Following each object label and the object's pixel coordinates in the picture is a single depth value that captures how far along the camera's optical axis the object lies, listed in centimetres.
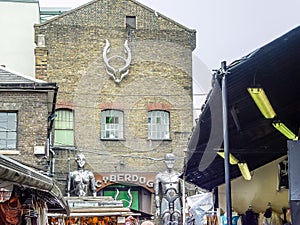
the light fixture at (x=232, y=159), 1180
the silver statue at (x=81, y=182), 2525
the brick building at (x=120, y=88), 2808
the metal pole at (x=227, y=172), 772
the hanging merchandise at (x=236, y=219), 1452
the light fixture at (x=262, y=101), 687
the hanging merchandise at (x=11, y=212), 583
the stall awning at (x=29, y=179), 439
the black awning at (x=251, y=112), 629
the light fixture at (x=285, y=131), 896
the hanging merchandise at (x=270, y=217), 1218
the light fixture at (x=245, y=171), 1255
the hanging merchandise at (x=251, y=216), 1373
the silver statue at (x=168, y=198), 2509
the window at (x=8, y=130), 2066
